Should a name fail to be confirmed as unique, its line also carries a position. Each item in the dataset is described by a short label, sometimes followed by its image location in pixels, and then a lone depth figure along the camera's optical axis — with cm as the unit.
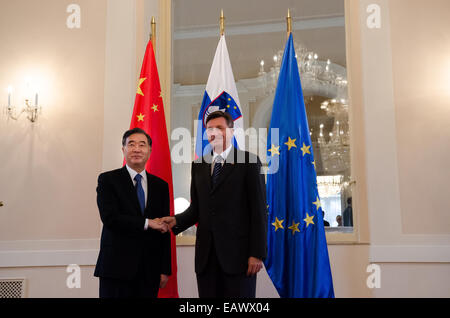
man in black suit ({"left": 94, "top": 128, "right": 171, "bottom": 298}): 254
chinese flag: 348
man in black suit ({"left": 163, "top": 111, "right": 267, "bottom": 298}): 250
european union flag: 324
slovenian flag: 356
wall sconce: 401
